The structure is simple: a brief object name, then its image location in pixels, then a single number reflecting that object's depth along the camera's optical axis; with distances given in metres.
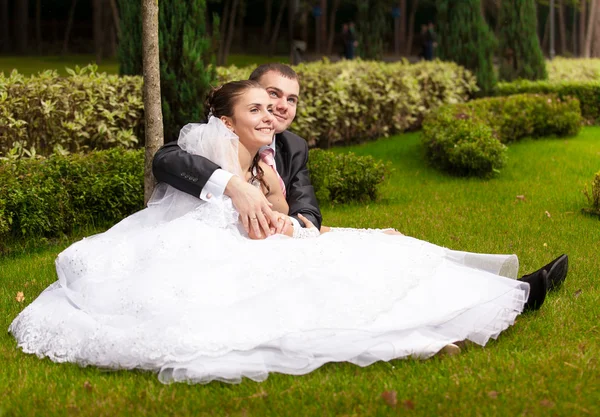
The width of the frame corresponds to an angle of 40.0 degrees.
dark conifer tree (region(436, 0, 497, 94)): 16.92
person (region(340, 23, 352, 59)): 35.56
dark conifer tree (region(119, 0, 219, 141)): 10.43
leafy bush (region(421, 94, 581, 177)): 10.96
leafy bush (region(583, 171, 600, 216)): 8.60
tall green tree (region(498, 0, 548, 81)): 18.92
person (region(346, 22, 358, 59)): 35.12
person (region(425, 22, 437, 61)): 37.96
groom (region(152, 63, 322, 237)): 4.68
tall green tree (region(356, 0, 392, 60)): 19.52
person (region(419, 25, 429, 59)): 37.56
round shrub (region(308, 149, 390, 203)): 9.46
